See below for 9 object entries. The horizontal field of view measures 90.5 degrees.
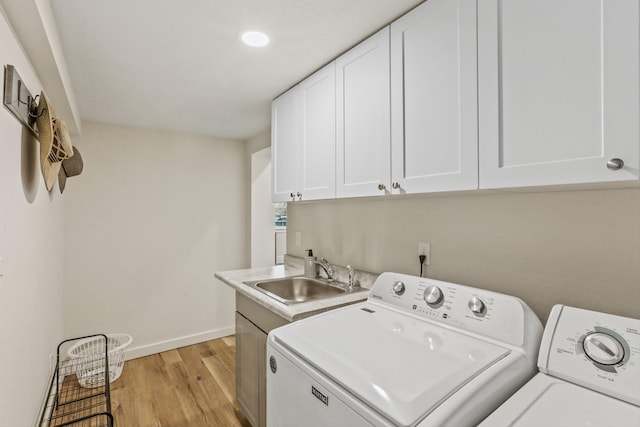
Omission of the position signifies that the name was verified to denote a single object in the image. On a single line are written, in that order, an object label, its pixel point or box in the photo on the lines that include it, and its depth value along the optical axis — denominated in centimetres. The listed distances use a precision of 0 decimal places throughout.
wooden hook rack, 118
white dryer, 73
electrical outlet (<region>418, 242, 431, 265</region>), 161
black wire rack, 201
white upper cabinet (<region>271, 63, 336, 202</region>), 183
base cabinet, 176
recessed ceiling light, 156
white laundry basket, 252
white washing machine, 78
